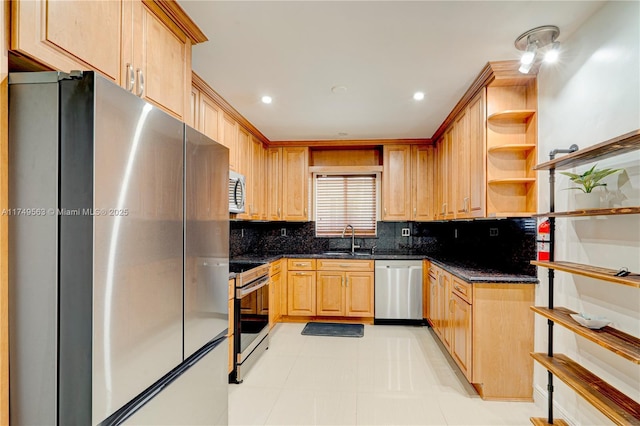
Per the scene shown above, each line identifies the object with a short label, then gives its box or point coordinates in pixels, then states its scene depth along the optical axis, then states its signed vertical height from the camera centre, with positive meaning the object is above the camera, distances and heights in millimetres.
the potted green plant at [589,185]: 1714 +161
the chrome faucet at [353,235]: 4754 -285
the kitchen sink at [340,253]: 4480 -526
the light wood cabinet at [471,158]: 2660 +502
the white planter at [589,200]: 1794 +87
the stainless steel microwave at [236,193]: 2971 +199
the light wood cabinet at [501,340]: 2443 -919
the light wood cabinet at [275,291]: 3855 -928
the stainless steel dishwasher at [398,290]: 4234 -953
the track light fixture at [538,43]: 1955 +1051
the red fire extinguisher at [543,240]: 2246 -168
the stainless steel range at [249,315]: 2721 -882
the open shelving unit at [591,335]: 1382 -557
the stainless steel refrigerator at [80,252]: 926 -107
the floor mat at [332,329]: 3908 -1392
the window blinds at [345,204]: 4891 +166
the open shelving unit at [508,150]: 2547 +502
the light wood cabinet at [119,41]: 999 +662
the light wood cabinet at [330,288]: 4312 -942
